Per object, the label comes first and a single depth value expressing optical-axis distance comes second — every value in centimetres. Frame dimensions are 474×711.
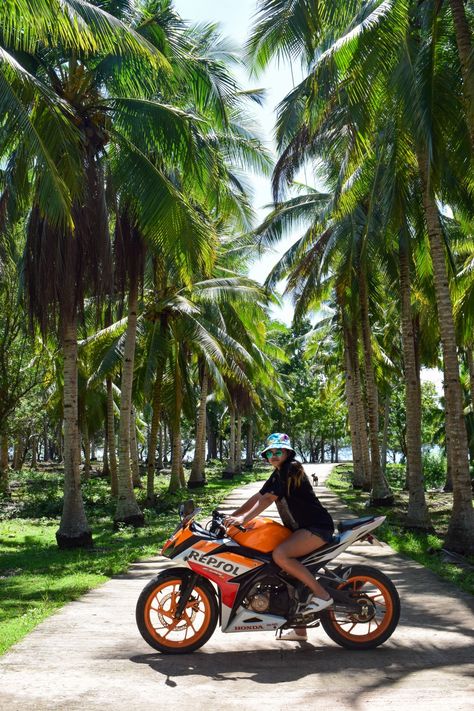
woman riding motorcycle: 561
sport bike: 560
